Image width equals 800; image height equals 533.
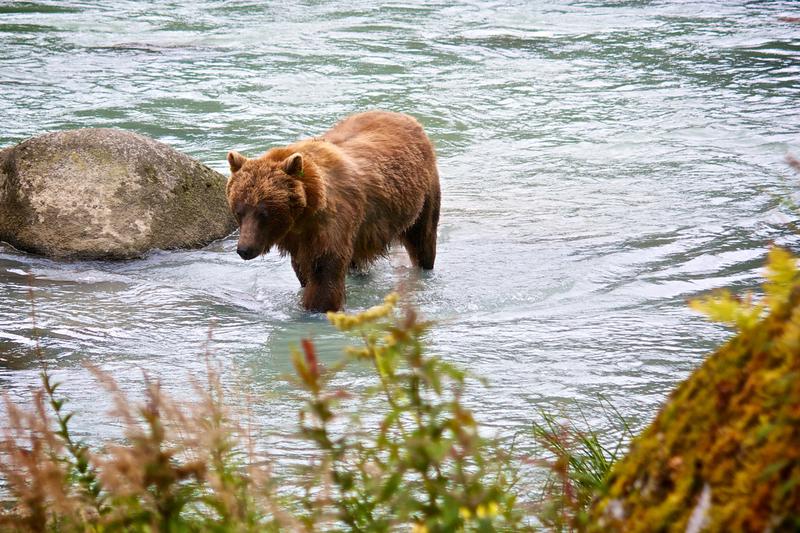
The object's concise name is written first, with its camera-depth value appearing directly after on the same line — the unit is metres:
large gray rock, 18.94
